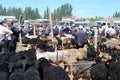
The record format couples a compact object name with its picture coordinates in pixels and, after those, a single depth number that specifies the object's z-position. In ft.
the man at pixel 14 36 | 52.37
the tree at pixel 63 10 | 388.98
